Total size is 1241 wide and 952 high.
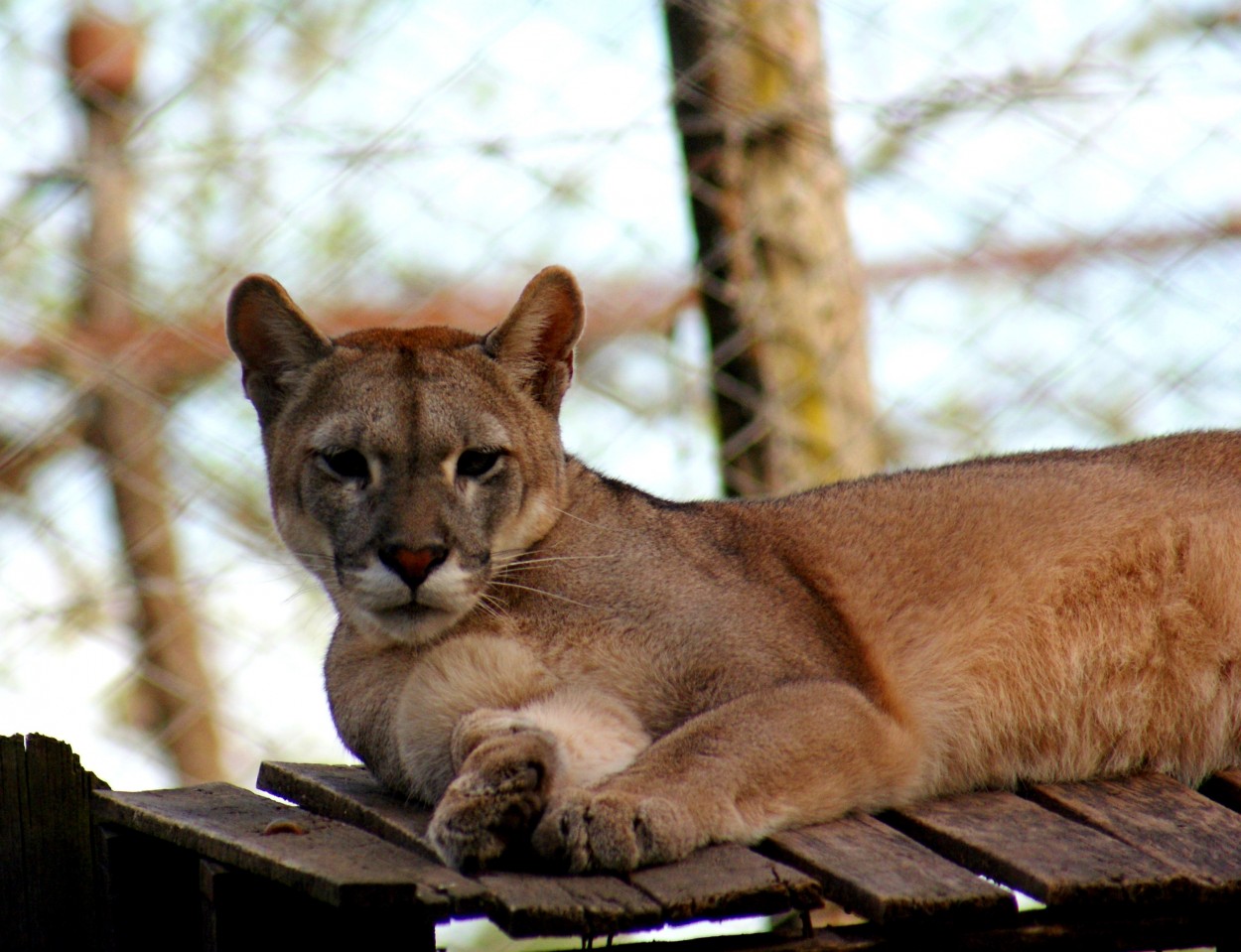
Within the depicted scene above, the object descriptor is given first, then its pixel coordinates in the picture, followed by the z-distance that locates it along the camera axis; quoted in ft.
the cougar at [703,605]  22.45
